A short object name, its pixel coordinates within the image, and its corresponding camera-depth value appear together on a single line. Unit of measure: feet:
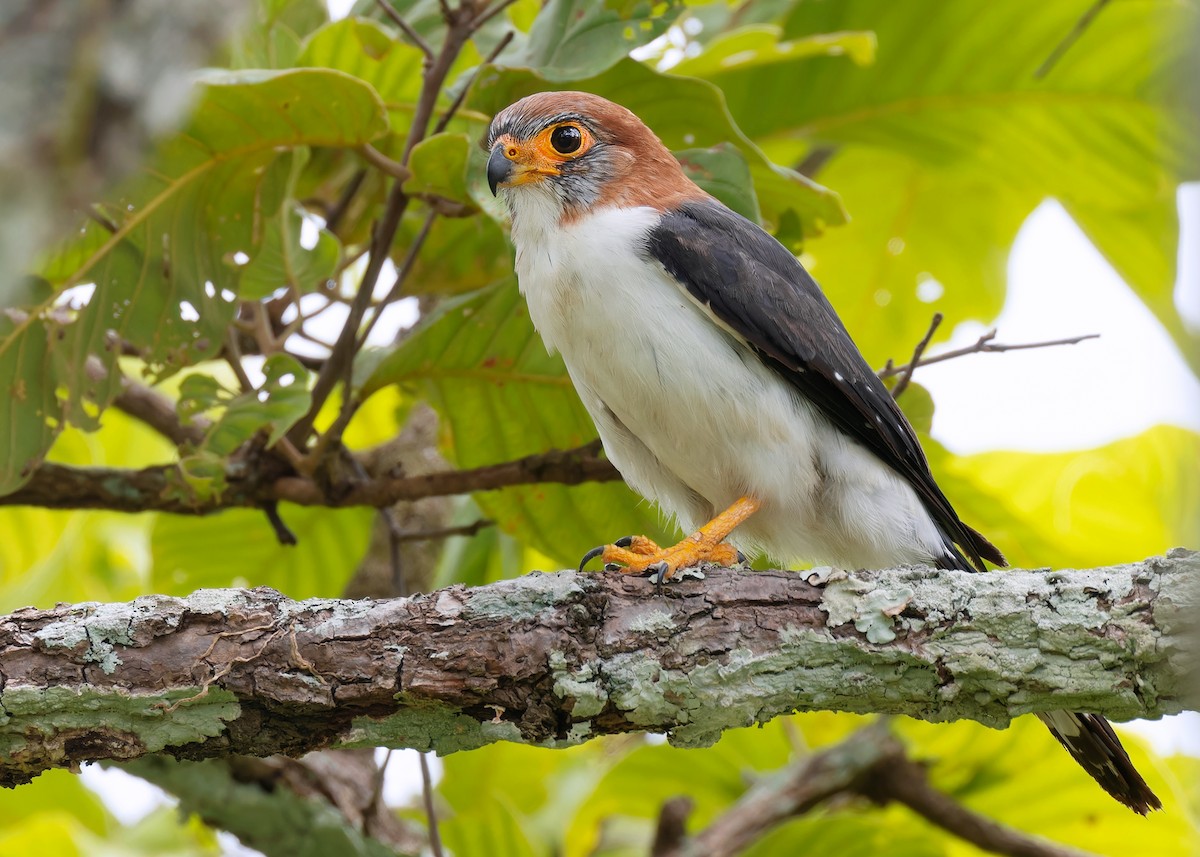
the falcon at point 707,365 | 21.20
